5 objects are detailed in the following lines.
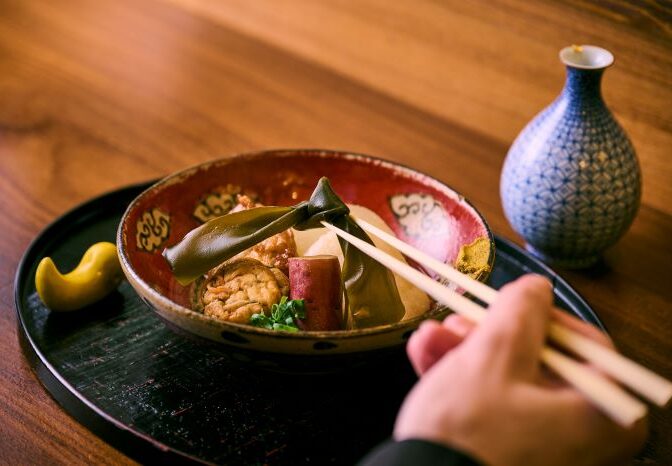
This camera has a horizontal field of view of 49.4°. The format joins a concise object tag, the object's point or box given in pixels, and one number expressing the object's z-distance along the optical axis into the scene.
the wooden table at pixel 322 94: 1.32
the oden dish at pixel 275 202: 0.98
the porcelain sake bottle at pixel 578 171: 1.14
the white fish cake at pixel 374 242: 0.97
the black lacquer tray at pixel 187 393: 0.81
